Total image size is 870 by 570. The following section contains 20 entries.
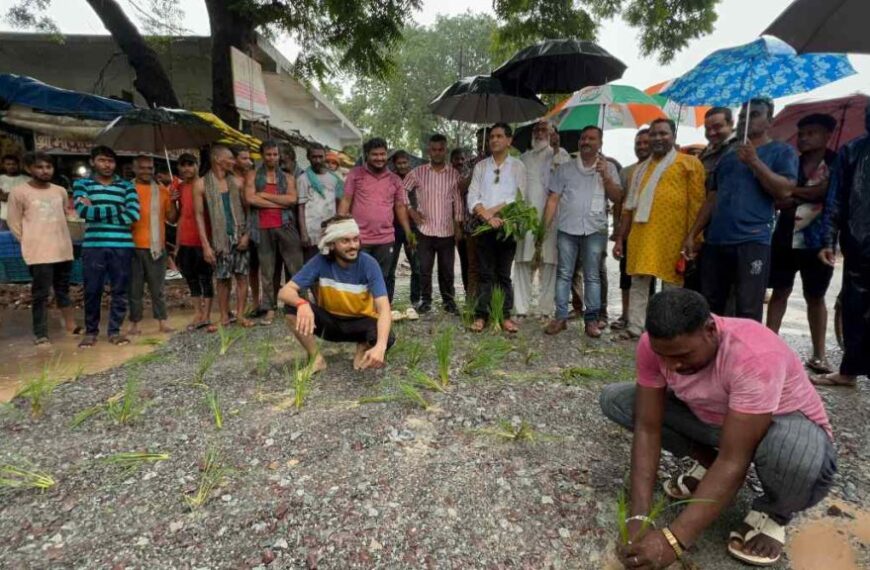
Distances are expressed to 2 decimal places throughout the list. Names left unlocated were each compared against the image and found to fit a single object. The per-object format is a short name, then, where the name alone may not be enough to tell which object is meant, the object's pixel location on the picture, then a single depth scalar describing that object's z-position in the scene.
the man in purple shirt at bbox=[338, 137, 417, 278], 4.53
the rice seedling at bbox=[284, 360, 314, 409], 2.76
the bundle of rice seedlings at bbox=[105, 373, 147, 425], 2.62
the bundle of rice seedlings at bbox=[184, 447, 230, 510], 1.98
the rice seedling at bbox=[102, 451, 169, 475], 2.21
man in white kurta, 4.56
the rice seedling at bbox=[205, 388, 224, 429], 2.54
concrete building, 8.72
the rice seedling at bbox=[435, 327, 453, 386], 3.01
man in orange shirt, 4.31
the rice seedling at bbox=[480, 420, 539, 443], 2.46
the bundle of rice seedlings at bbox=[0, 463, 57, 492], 2.05
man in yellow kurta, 3.71
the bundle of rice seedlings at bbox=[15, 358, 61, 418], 2.74
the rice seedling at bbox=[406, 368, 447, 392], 2.96
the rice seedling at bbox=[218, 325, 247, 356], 3.68
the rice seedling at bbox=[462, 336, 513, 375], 3.26
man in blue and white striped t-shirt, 3.99
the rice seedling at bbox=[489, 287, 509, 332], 4.11
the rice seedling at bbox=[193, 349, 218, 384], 3.12
